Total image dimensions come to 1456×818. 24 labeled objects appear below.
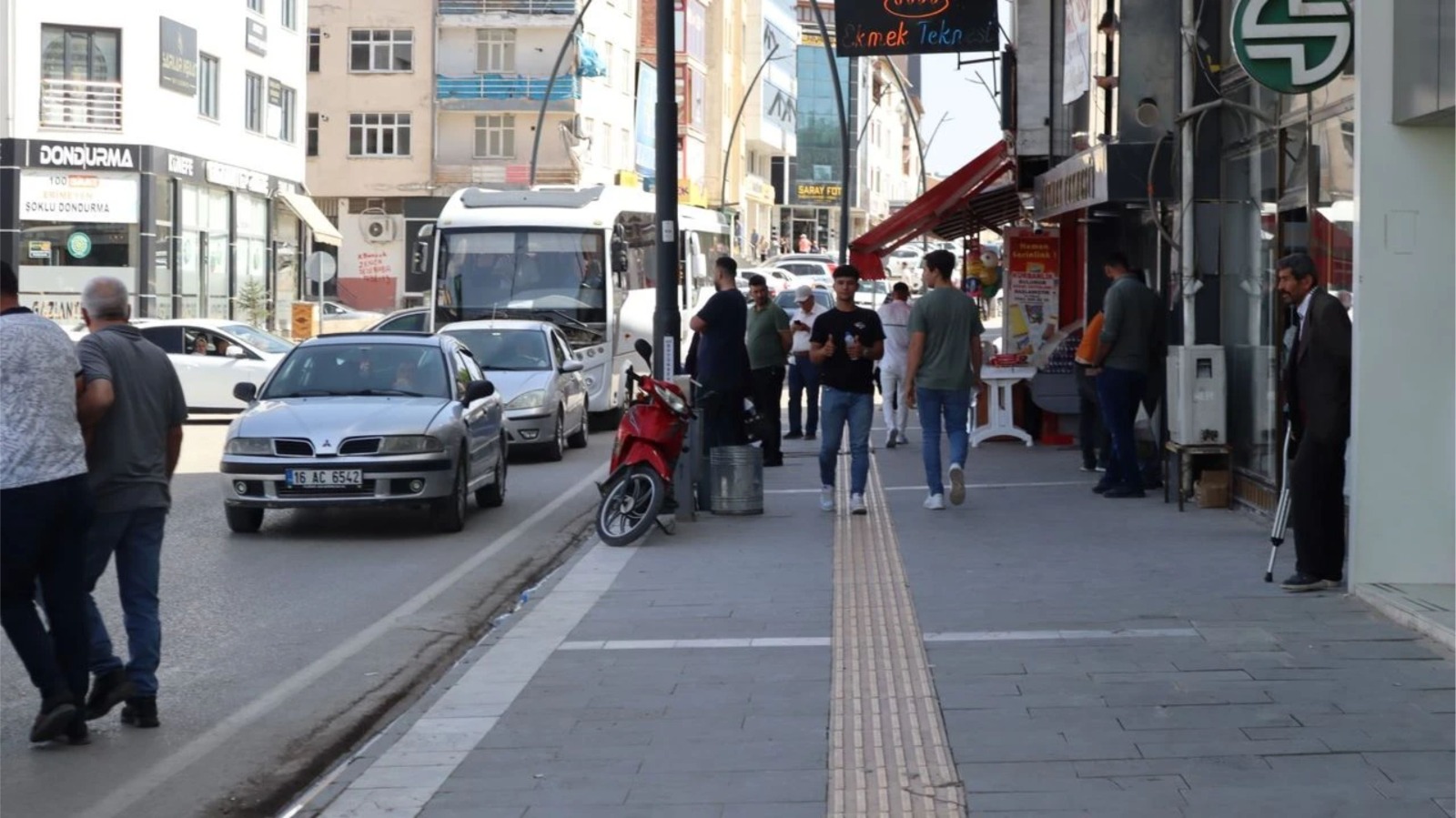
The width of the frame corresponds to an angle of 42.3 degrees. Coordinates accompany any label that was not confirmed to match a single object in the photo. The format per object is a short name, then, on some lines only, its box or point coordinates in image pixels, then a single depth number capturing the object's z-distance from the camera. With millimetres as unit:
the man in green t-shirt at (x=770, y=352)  18406
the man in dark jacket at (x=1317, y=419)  9461
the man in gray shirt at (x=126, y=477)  7141
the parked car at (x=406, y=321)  30125
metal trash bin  14242
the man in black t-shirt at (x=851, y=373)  13680
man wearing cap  21219
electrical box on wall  13289
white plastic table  20188
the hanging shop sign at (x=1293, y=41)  10117
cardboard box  13586
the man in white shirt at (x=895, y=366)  20812
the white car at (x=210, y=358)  25875
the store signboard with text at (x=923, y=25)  19078
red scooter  12617
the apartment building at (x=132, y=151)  40469
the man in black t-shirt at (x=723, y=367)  15109
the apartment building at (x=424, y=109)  65125
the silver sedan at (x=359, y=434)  13328
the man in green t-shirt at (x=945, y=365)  14047
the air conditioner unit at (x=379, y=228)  65312
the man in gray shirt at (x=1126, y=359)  14430
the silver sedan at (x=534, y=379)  19953
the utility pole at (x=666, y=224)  14484
